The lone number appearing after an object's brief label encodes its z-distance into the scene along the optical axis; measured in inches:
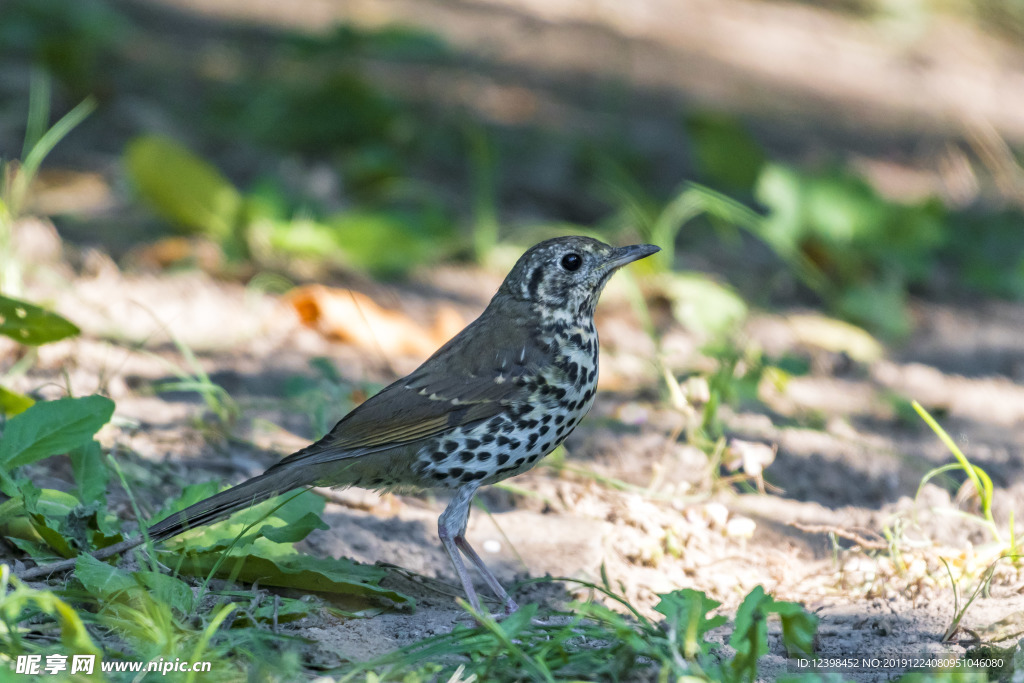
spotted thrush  250.1
